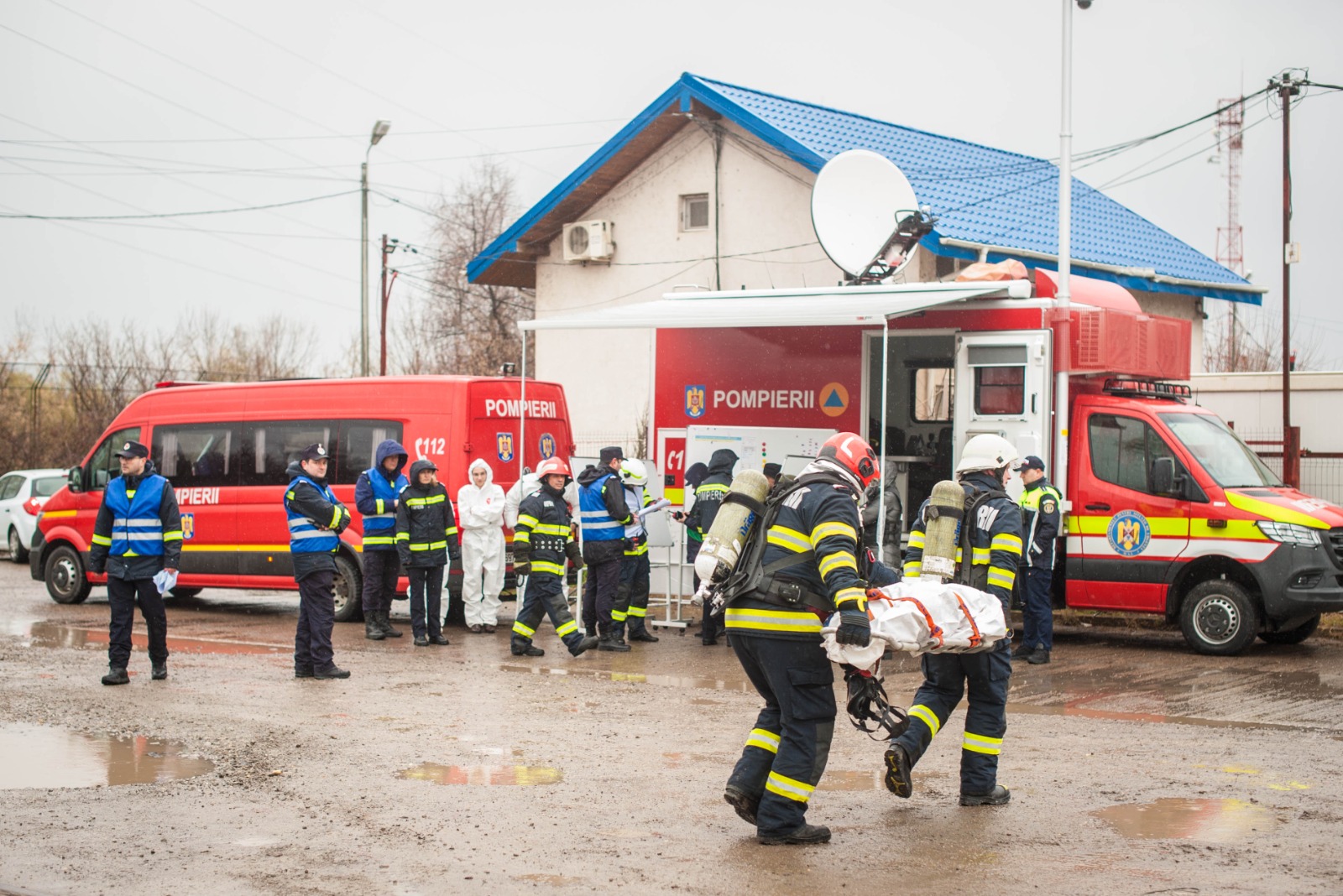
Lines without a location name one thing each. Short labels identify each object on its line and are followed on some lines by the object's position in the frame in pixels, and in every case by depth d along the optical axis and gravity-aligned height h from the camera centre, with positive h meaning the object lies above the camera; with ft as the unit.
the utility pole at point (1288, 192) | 73.26 +13.99
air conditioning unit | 83.51 +12.14
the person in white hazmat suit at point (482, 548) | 46.73 -3.27
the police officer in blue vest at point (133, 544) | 35.06 -2.44
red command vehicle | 40.83 +1.19
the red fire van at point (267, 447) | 48.42 -0.03
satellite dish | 48.47 +8.06
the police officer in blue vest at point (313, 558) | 36.29 -2.84
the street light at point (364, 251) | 96.73 +14.05
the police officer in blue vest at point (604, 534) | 42.22 -2.49
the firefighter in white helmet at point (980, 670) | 22.84 -3.49
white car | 78.28 -3.12
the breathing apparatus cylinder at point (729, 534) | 20.98 -1.21
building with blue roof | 76.69 +13.07
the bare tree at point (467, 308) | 130.93 +13.30
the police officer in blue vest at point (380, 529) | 43.93 -2.52
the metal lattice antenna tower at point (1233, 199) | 211.20 +39.84
